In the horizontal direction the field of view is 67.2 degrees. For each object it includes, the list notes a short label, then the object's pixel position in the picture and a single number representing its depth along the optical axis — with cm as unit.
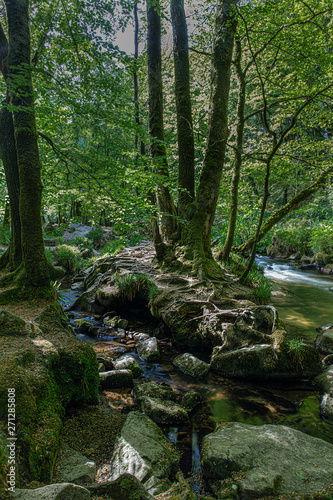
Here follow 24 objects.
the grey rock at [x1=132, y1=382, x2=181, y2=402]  333
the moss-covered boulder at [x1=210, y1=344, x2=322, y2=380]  394
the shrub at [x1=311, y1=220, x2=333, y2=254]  1333
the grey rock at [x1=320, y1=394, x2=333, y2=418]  325
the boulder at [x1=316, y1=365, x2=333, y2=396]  363
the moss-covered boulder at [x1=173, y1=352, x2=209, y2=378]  409
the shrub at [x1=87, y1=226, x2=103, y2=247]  1819
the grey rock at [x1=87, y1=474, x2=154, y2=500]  150
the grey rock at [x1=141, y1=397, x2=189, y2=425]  296
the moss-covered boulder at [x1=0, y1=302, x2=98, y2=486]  174
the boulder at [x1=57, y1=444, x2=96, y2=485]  183
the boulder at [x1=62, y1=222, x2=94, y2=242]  1788
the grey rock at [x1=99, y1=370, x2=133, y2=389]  354
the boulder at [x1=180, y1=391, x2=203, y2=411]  327
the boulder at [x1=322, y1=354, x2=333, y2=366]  436
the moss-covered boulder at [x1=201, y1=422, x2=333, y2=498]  200
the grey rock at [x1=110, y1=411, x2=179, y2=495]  202
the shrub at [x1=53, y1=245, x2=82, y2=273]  1271
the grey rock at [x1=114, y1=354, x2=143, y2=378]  403
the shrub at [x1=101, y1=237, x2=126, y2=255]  1101
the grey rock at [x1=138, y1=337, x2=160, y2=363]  455
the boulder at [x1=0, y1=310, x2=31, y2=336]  270
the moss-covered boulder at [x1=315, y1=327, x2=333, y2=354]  481
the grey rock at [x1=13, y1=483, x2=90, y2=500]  121
